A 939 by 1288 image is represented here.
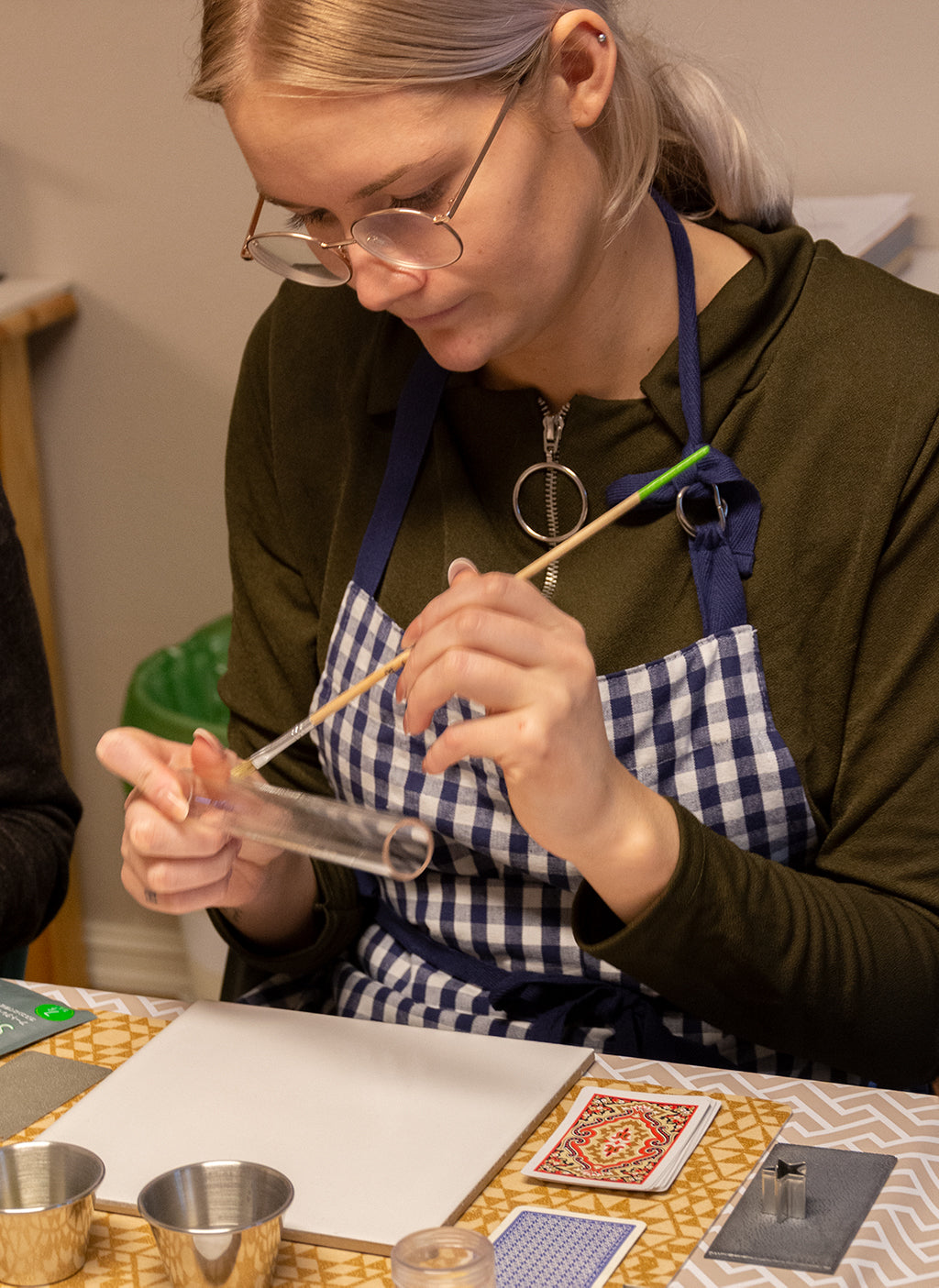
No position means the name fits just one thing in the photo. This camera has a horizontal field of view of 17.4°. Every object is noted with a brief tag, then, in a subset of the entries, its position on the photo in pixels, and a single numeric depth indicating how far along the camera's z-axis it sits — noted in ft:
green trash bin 10.38
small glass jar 4.57
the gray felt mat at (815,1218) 4.79
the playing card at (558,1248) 4.75
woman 5.50
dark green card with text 5.55
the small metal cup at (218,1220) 4.65
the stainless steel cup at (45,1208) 4.72
